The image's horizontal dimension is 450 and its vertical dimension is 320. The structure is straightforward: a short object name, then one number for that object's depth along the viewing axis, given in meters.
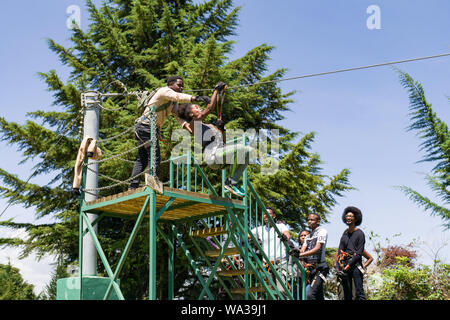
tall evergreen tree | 13.62
